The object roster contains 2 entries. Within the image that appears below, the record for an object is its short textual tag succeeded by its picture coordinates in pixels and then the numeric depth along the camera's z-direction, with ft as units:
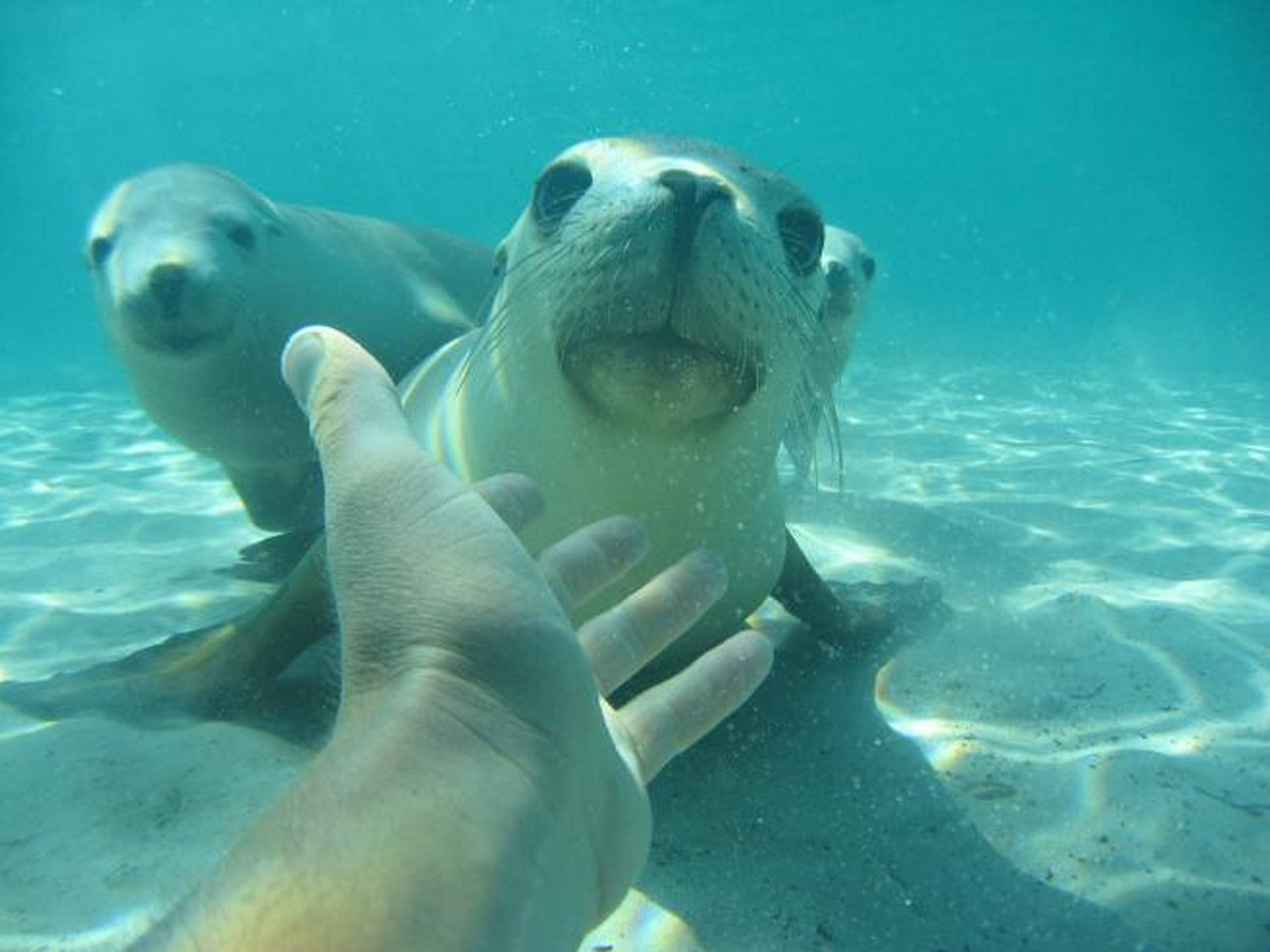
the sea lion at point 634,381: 1.27
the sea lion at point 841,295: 2.85
